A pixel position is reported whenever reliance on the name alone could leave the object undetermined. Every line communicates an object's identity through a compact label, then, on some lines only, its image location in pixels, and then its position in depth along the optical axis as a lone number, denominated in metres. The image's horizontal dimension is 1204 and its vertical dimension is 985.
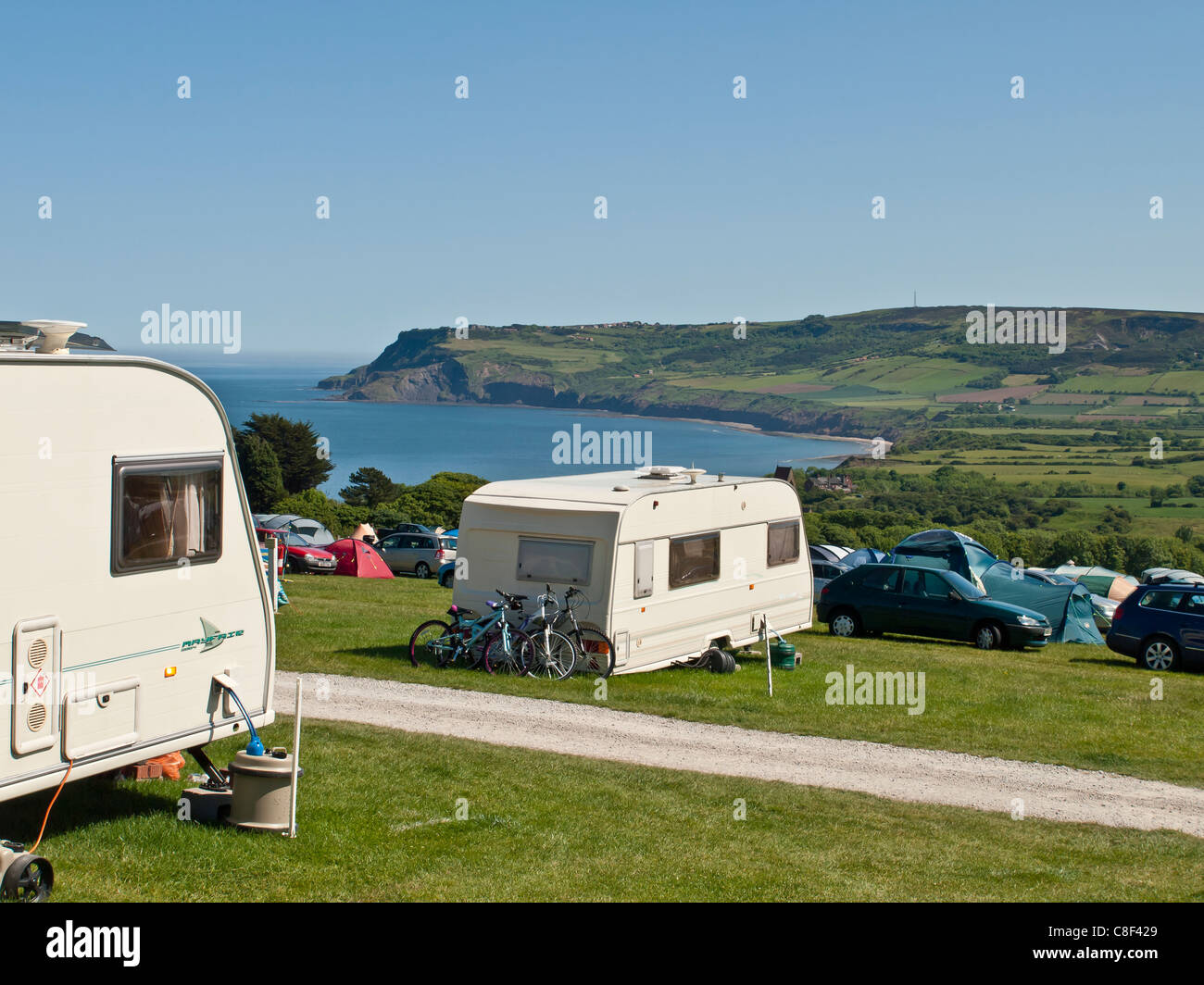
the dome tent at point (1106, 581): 30.78
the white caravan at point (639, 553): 14.85
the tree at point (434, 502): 53.38
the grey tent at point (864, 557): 30.62
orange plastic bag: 8.91
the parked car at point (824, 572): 29.53
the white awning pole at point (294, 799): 7.57
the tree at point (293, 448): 67.88
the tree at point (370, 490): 68.06
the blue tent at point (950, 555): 25.00
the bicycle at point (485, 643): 14.91
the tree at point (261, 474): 63.69
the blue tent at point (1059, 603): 22.80
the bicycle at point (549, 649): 14.67
